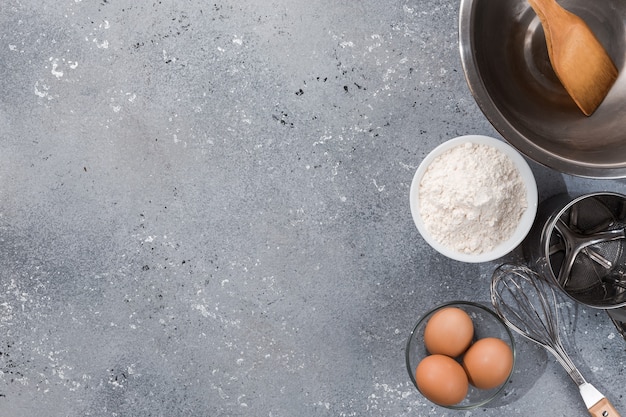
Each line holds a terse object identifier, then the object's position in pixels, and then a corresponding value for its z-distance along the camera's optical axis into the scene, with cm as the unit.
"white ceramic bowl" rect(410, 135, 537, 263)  110
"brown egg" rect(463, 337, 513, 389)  109
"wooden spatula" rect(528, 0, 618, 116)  91
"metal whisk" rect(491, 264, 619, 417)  117
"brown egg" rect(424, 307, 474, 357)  110
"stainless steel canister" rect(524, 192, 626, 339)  110
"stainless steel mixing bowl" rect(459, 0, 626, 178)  87
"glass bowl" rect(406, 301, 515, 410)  113
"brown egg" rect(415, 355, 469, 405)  108
